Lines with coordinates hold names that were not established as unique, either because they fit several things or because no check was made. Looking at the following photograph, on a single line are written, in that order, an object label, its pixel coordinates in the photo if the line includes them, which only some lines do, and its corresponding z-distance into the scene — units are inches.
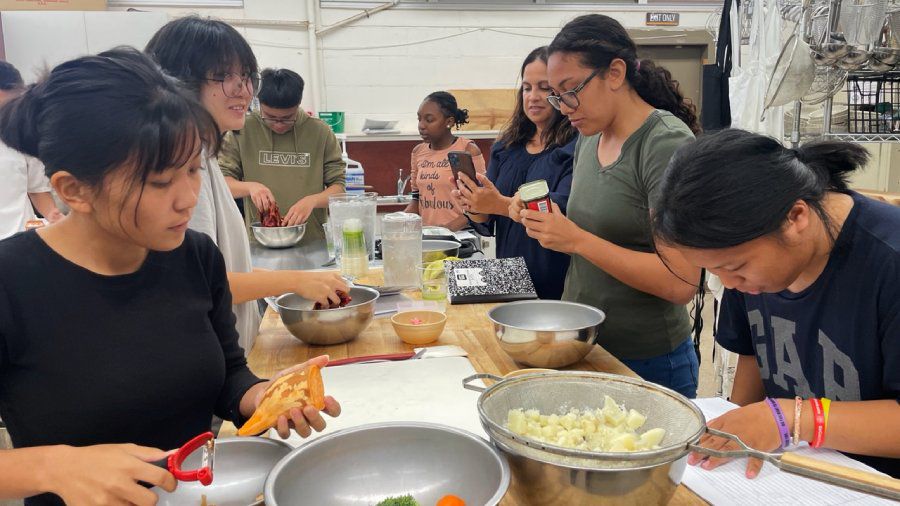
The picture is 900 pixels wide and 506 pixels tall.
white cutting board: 48.0
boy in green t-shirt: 141.6
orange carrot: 34.0
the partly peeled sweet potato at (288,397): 38.9
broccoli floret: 33.2
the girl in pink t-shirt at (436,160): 151.2
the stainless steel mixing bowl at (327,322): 61.5
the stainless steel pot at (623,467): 28.3
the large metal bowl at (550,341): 52.9
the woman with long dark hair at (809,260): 41.9
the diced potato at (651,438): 34.7
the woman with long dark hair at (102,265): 38.5
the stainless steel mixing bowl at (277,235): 115.6
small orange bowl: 63.3
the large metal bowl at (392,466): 34.3
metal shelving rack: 107.5
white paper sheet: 36.2
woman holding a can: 64.1
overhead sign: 239.5
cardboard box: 191.3
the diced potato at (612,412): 37.7
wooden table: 57.8
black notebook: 77.7
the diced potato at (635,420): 37.0
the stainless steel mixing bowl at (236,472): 35.7
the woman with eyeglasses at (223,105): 62.8
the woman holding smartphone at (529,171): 89.6
